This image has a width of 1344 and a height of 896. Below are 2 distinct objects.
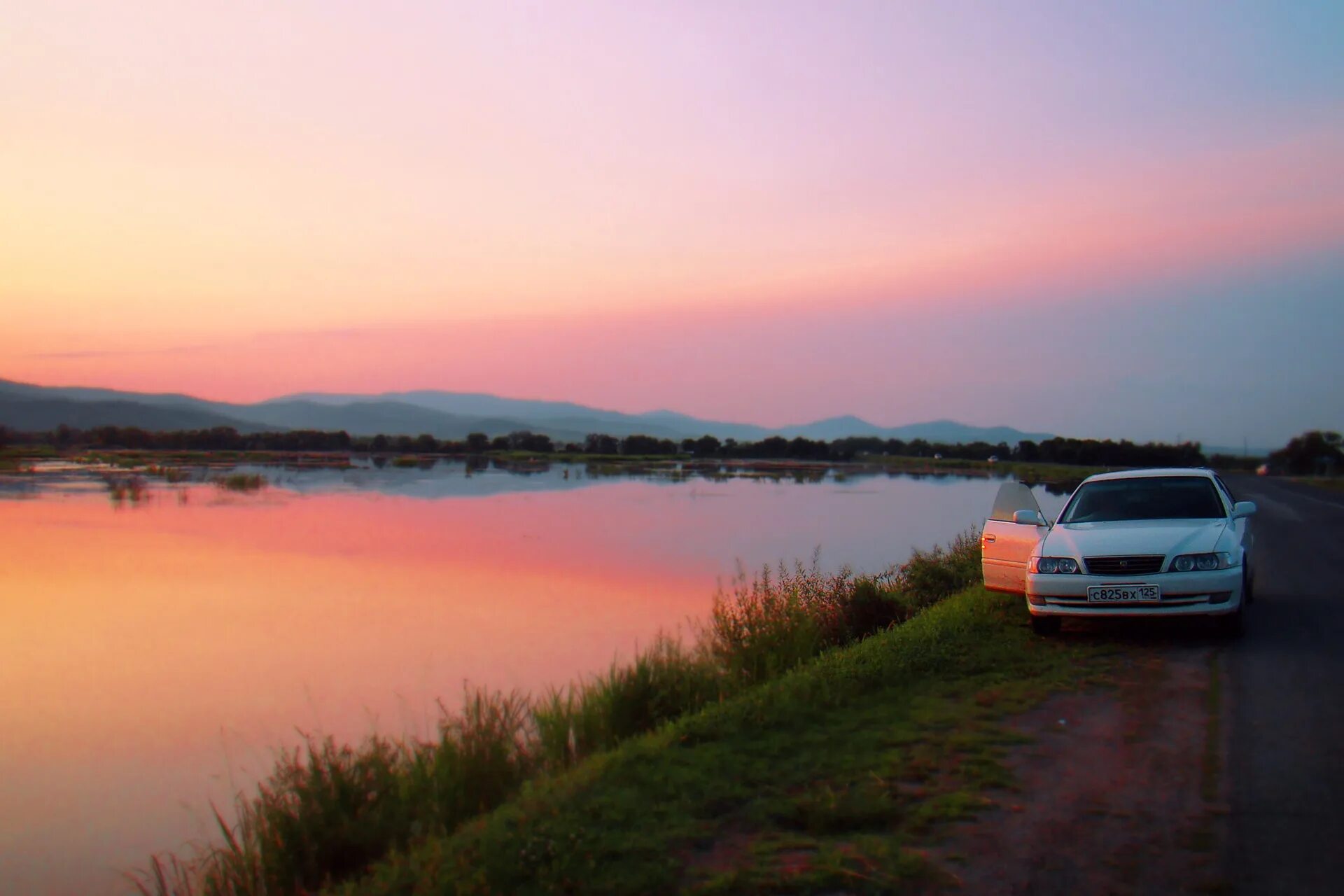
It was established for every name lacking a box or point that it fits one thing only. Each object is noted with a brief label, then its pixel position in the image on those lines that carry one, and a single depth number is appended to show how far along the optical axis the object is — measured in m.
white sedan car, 9.40
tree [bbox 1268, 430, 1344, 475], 95.94
